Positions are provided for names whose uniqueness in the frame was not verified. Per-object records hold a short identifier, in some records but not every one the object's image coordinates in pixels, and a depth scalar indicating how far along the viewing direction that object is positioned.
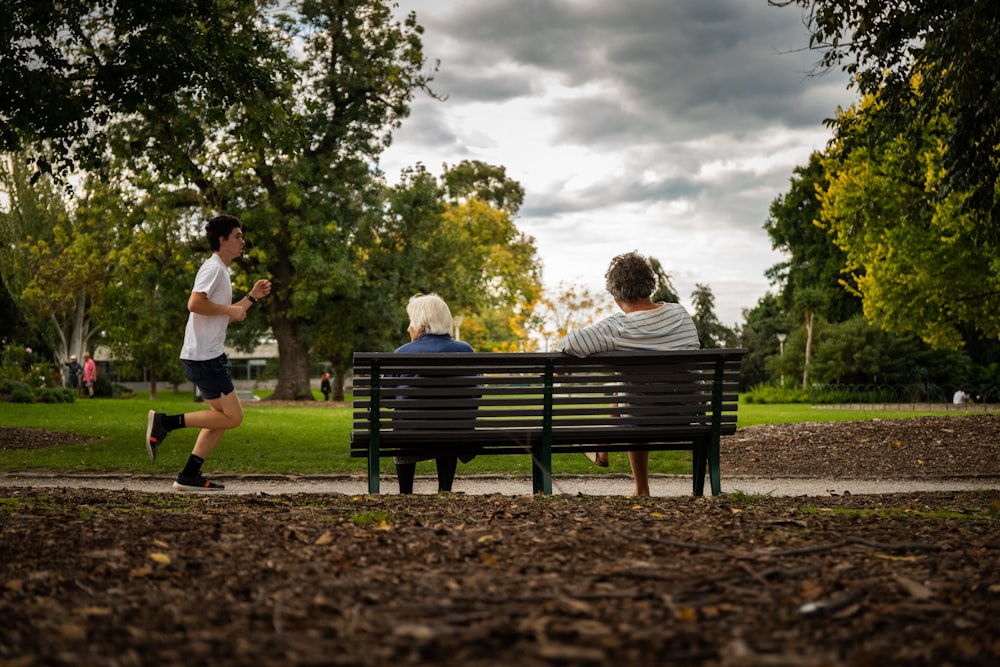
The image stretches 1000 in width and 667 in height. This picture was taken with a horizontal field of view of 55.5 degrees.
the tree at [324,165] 29.25
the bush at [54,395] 26.59
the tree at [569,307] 39.06
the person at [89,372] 40.25
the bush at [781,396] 33.34
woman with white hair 7.04
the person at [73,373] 46.28
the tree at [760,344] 49.81
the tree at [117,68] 10.66
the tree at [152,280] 29.58
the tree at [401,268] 32.81
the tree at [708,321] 56.56
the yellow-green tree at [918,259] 20.41
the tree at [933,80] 8.90
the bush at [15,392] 25.77
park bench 6.41
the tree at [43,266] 41.81
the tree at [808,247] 42.34
